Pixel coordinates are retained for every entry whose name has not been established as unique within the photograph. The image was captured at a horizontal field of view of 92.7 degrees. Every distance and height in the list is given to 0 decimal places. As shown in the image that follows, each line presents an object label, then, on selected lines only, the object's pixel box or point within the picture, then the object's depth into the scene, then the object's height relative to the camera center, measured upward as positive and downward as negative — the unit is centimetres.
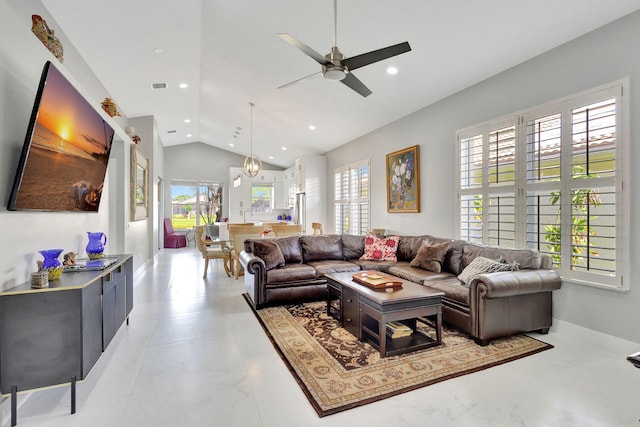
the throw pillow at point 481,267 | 315 -59
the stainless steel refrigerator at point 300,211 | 874 +3
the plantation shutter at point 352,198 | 701 +34
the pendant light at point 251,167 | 700 +103
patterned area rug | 214 -126
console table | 181 -77
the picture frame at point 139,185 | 524 +53
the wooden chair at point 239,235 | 587 -44
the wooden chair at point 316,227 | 819 -41
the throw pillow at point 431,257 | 404 -62
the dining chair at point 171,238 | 1035 -89
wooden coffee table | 267 -92
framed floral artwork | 534 +59
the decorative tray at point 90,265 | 247 -45
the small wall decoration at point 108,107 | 399 +139
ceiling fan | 244 +129
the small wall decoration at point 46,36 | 230 +139
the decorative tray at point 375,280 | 298 -71
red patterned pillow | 486 -60
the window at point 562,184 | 287 +30
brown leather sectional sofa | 288 -79
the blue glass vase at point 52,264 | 213 -37
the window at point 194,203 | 1129 +34
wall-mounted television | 204 +49
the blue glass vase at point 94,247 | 289 -33
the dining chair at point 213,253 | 585 -79
